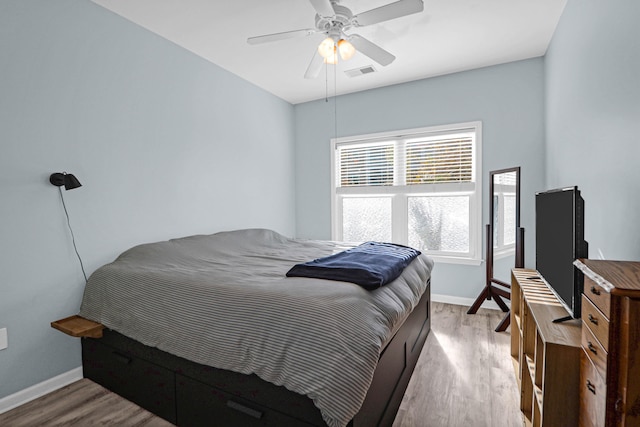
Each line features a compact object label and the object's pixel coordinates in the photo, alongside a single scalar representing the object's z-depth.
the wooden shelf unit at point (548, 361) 1.15
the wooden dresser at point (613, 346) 0.79
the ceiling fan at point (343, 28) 1.91
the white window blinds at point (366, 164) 4.12
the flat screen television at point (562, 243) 1.33
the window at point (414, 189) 3.66
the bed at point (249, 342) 1.28
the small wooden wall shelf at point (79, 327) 1.95
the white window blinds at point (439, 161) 3.67
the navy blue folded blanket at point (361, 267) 1.68
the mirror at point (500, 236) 3.18
